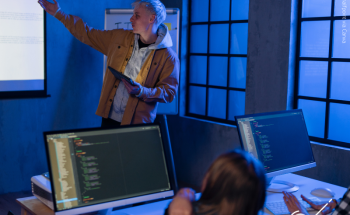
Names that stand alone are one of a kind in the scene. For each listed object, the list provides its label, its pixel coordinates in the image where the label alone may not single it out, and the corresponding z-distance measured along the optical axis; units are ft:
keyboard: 5.63
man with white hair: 8.89
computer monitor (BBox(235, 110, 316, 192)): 6.21
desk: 5.21
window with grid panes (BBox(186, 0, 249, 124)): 12.76
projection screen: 11.95
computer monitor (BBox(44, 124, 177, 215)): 4.47
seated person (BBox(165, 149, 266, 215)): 3.13
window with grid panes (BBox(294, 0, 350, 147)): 9.91
